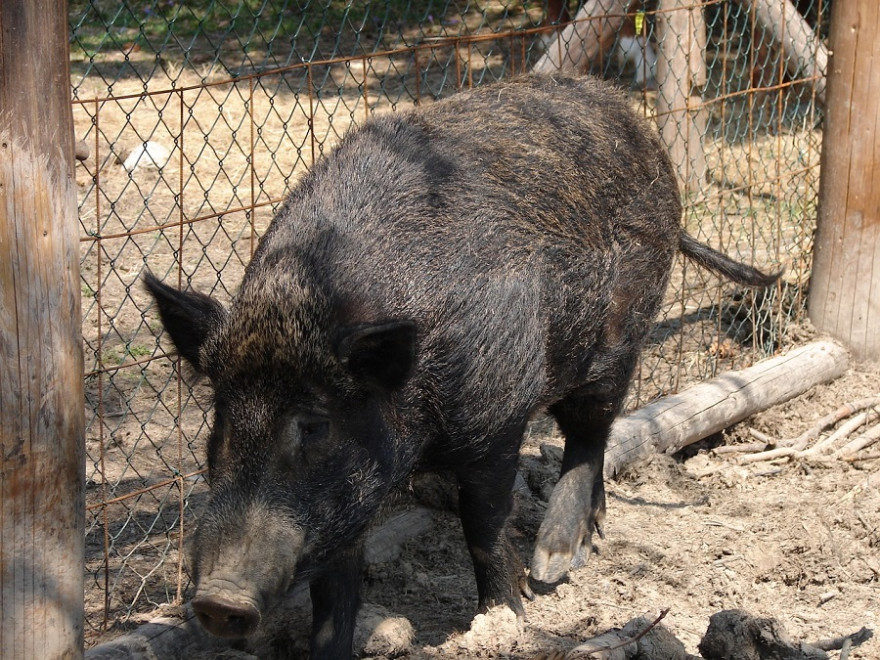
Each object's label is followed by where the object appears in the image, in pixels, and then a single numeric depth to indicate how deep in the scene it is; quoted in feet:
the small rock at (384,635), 11.79
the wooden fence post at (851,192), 18.80
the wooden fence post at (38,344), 8.00
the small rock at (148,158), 26.56
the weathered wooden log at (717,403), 16.60
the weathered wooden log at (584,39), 17.39
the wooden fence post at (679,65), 24.91
